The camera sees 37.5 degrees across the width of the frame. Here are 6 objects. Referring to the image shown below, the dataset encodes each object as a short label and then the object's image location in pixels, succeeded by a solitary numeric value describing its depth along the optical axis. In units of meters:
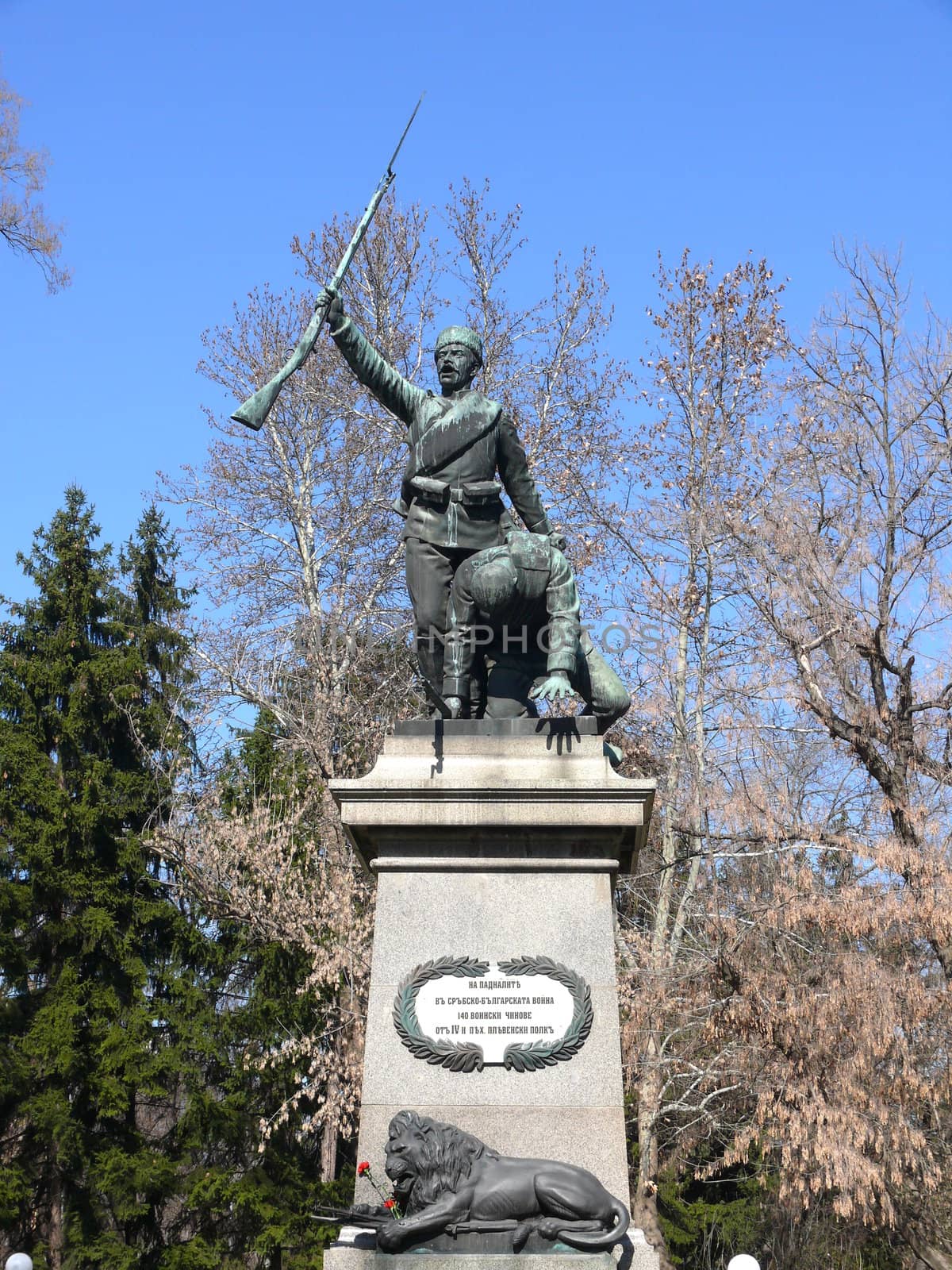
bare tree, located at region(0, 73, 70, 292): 17.78
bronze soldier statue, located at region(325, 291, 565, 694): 7.61
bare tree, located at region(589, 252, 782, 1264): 18.20
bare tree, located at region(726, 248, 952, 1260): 15.43
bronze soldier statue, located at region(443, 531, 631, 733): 7.36
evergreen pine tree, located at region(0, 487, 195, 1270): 21.73
